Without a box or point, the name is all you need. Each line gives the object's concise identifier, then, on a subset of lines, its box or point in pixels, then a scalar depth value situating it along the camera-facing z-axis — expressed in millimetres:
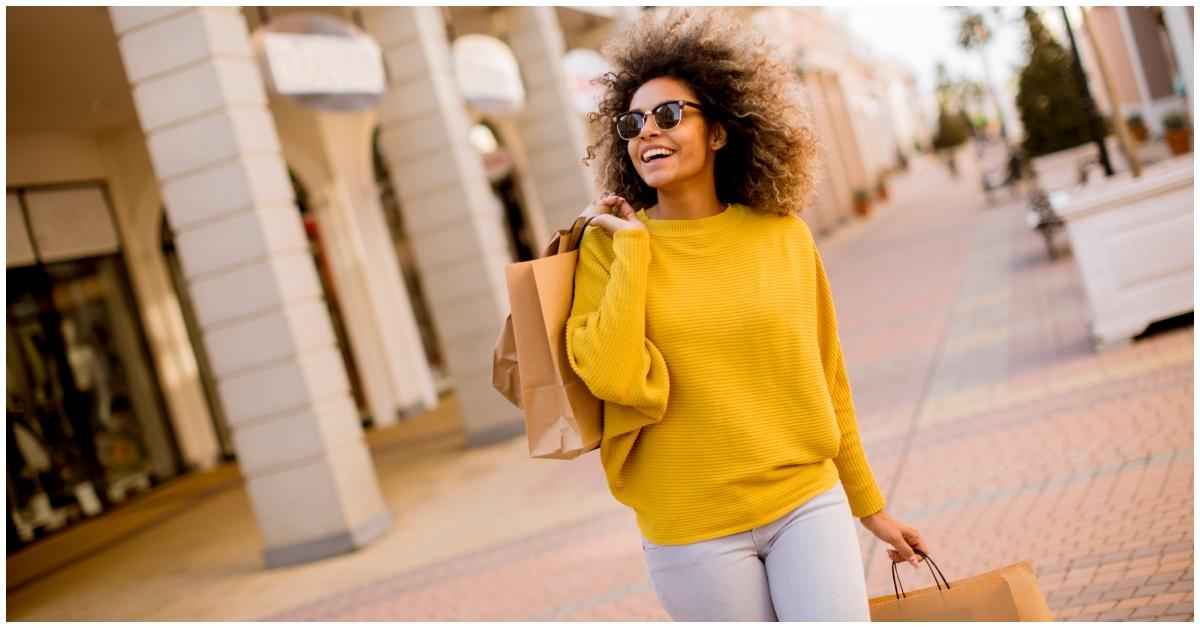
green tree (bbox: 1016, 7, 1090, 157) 22188
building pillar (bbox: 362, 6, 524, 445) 12359
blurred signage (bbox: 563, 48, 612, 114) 15945
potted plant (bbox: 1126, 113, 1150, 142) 27000
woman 2510
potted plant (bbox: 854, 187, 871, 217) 41062
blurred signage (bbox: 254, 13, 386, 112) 9727
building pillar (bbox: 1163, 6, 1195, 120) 16525
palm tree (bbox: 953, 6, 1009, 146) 39588
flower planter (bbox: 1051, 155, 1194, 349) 9000
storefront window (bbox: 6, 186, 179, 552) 13875
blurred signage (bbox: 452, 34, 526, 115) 13164
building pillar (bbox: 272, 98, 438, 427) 16641
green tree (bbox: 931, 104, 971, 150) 56031
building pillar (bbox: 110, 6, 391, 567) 8719
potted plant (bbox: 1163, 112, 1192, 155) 18134
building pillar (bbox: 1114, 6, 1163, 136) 27234
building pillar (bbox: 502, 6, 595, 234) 15344
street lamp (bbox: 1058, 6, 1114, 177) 13062
